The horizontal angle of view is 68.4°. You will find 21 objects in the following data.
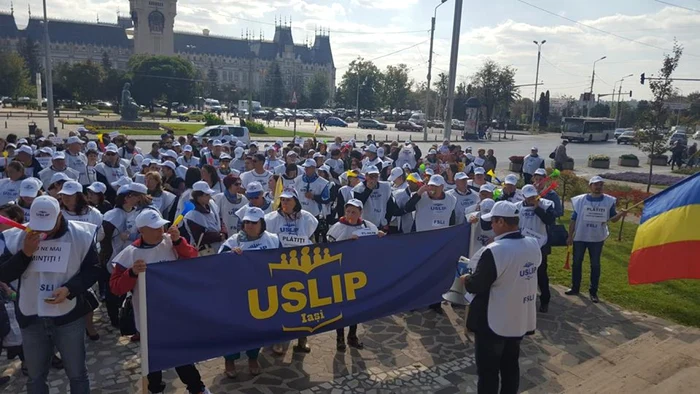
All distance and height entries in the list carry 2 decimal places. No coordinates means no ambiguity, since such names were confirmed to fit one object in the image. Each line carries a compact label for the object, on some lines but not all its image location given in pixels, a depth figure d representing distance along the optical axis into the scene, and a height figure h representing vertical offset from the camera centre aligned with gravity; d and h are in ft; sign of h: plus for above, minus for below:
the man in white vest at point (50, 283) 12.75 -4.59
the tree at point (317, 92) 344.08 +13.70
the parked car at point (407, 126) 215.31 -3.96
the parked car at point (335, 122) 224.12 -3.74
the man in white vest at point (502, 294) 13.79 -4.67
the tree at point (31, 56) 333.23 +28.73
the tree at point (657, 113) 51.48 +1.62
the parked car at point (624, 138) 176.45 -3.72
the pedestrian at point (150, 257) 14.07 -4.31
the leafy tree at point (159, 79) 238.27 +12.30
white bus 171.63 -1.30
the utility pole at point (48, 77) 89.28 +4.15
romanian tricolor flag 17.07 -3.71
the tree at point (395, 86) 289.74 +17.31
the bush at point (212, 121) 132.67 -3.18
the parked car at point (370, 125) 219.20 -3.87
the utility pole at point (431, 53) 131.90 +16.44
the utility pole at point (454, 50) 59.31 +7.94
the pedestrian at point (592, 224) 25.48 -4.91
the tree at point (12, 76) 206.90 +9.68
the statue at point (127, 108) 153.07 -0.99
